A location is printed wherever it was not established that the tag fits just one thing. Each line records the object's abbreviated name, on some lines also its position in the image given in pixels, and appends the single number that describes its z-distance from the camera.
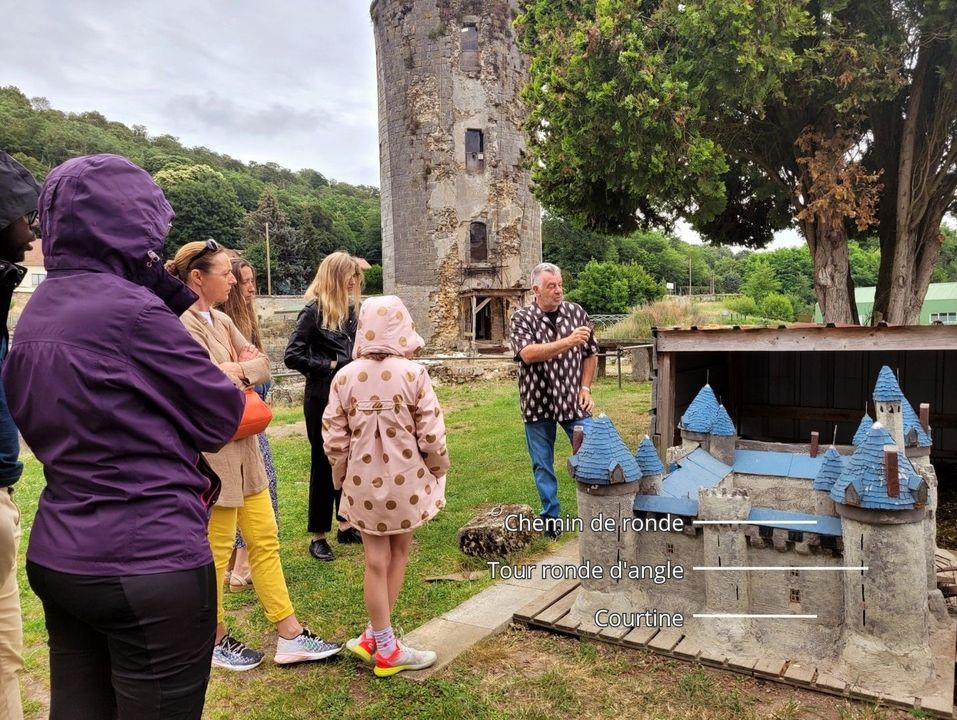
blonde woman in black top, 4.97
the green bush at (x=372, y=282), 48.28
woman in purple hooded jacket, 1.73
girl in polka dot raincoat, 3.26
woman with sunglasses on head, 3.43
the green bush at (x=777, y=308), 50.86
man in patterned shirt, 5.48
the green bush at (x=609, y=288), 45.66
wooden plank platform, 3.14
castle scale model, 3.20
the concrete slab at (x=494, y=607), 4.15
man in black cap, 2.21
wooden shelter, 8.43
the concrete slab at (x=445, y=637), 3.75
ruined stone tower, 22.69
